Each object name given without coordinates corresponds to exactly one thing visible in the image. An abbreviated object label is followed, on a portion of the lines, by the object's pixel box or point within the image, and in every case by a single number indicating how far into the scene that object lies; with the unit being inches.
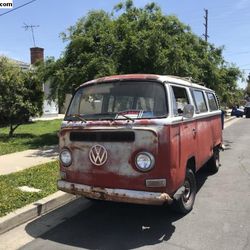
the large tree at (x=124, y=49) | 328.9
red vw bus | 136.9
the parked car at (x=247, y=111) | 998.6
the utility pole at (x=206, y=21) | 1102.6
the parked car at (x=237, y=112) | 1029.9
